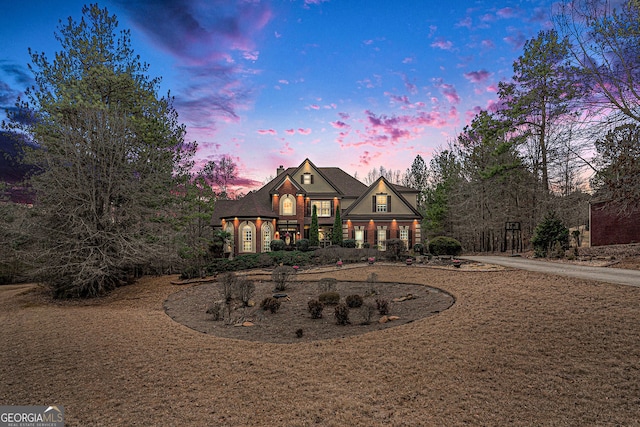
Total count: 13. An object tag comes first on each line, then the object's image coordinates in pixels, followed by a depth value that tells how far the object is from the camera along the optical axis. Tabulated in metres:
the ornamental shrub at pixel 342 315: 8.96
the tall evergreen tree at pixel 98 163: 13.64
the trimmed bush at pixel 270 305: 10.74
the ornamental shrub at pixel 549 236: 18.36
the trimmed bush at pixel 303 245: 26.89
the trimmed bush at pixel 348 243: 27.23
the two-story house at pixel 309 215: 28.81
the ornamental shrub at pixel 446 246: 23.06
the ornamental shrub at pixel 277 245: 27.23
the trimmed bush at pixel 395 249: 21.56
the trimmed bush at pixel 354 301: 10.95
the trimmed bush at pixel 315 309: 9.80
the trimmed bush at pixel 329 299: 11.48
